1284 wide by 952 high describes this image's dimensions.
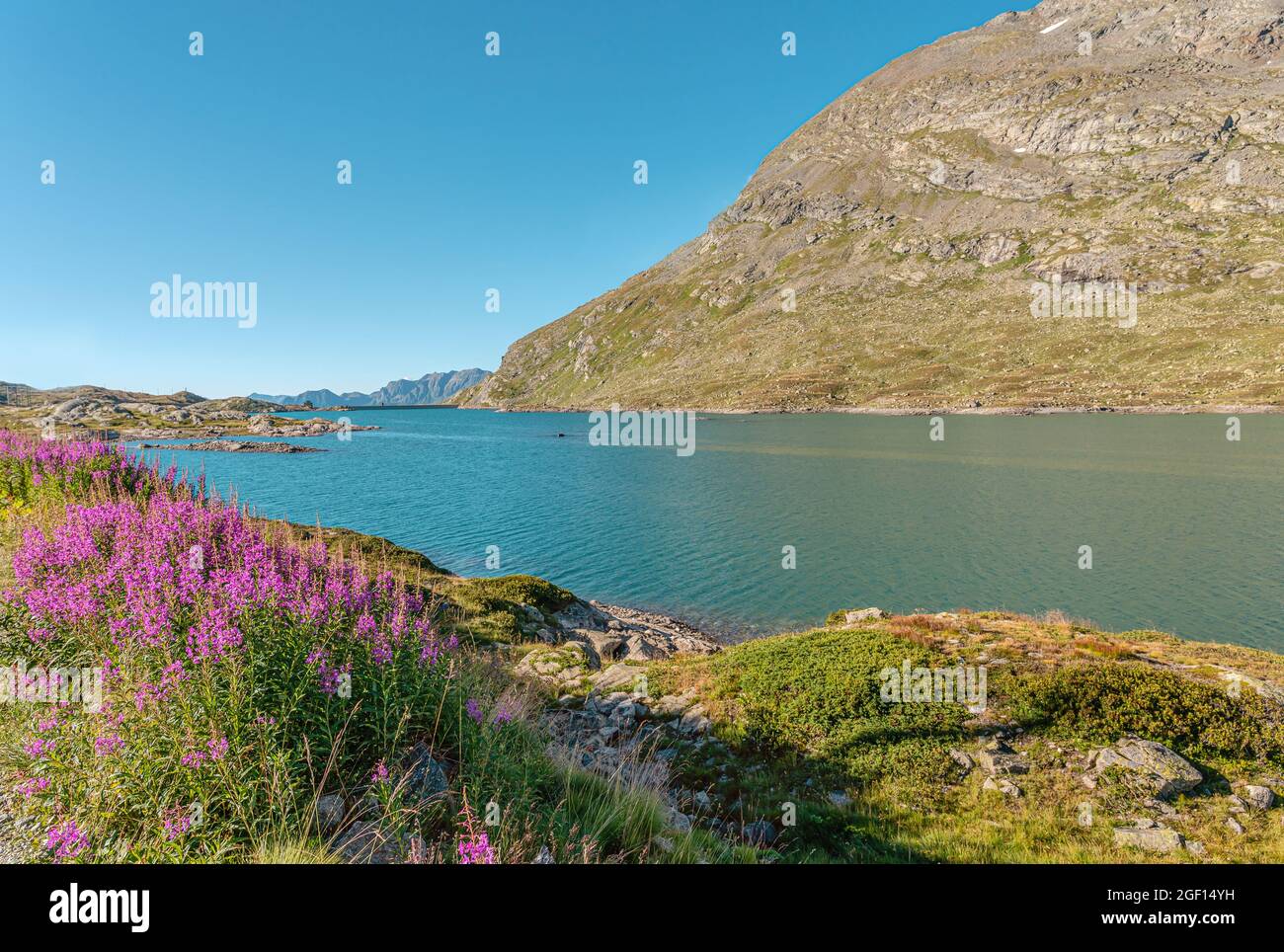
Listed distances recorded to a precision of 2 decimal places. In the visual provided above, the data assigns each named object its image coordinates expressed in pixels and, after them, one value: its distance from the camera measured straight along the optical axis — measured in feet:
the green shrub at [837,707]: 35.99
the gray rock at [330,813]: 15.80
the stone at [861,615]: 63.52
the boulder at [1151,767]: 30.01
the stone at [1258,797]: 28.50
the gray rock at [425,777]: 17.71
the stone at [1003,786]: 31.27
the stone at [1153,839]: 25.88
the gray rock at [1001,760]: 33.27
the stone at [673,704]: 44.04
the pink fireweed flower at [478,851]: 12.34
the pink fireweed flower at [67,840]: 12.73
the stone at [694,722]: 41.18
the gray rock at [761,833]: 26.67
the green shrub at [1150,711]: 33.27
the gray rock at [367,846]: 14.69
